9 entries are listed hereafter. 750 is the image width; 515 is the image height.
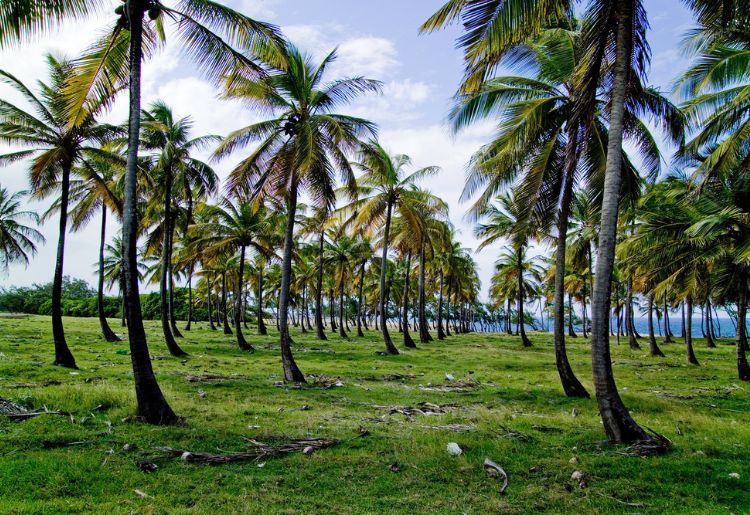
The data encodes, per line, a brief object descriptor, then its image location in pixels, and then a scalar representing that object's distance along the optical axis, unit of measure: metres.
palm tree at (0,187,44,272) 27.59
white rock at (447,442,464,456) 6.64
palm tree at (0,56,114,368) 13.10
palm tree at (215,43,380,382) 13.18
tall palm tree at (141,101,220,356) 19.16
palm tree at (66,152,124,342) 16.06
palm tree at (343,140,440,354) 21.88
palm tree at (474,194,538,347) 28.78
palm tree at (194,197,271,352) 23.81
